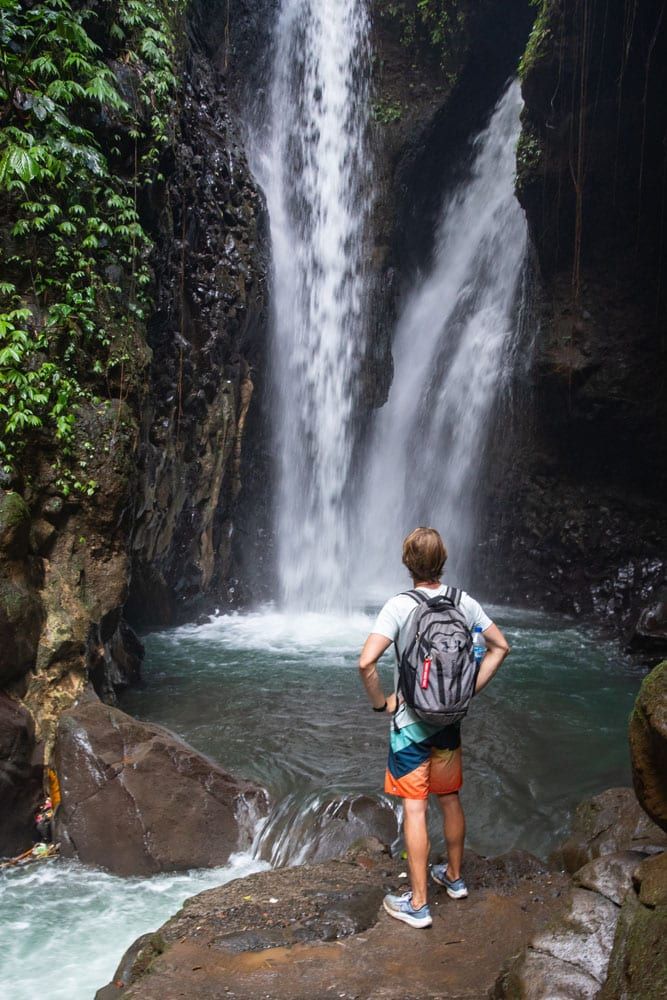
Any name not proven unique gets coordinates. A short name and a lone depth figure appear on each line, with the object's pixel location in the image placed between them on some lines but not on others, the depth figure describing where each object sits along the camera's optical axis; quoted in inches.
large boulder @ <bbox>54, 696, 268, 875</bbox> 200.1
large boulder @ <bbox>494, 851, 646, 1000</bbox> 90.0
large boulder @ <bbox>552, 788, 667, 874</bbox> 163.3
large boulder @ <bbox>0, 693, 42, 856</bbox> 200.8
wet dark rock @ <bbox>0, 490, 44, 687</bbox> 215.9
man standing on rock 127.9
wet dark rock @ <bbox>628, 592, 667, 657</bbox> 388.8
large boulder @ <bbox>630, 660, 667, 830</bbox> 93.7
